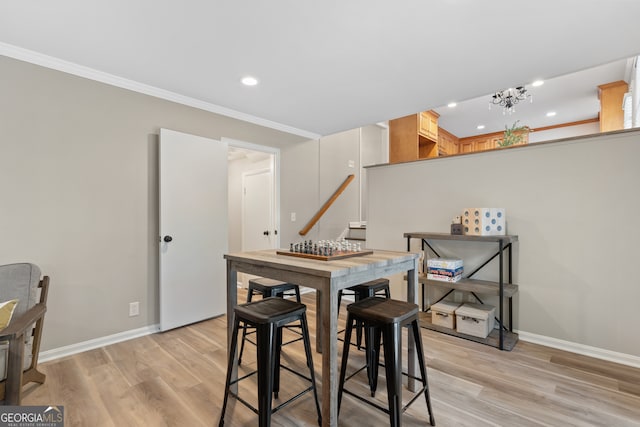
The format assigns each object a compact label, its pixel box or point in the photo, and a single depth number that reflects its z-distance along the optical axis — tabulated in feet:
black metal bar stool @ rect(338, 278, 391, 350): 7.23
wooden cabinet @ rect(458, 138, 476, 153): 22.80
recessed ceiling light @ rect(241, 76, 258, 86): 9.07
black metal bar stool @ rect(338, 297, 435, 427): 4.70
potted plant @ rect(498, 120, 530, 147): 11.18
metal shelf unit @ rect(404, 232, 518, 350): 8.53
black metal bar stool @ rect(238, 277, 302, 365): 7.48
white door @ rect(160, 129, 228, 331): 9.77
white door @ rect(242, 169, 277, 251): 14.53
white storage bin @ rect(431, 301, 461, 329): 9.70
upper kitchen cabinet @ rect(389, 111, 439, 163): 17.17
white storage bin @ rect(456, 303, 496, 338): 9.00
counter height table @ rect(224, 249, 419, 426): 4.59
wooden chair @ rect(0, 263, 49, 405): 5.13
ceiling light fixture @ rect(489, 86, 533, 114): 13.62
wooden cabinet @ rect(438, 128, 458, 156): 20.03
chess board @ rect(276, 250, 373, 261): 5.53
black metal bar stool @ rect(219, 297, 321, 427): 4.68
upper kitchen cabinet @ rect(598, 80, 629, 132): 12.88
